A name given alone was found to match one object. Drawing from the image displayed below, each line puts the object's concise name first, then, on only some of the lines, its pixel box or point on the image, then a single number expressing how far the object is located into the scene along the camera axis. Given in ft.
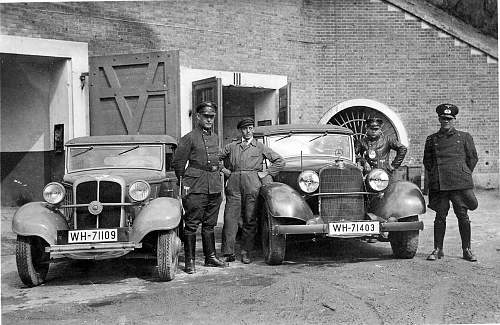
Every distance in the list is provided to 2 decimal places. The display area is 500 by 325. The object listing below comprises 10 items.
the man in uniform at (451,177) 20.04
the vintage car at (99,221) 16.65
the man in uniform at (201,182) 19.08
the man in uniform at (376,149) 23.95
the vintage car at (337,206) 18.72
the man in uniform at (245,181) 20.63
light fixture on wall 33.35
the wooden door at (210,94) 33.68
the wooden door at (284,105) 38.45
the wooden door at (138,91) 31.96
